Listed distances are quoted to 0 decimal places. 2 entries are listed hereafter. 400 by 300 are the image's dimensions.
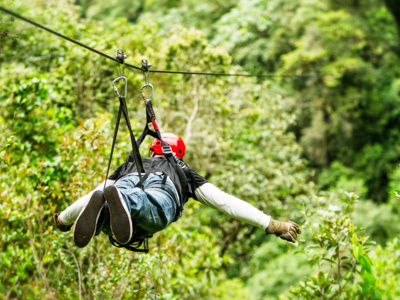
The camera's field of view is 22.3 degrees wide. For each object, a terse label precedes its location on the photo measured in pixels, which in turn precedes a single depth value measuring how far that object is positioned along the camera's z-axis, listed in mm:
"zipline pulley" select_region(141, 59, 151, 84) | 5519
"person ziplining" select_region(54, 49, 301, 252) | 4963
